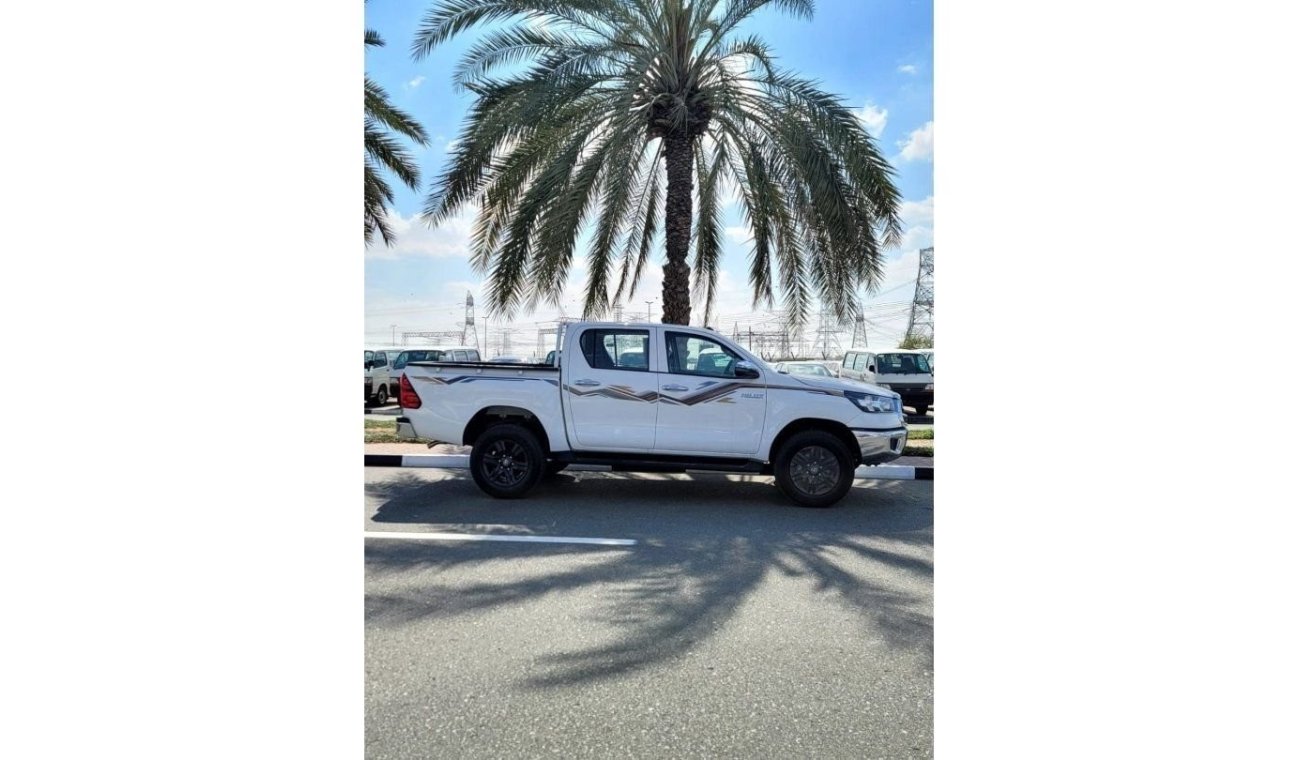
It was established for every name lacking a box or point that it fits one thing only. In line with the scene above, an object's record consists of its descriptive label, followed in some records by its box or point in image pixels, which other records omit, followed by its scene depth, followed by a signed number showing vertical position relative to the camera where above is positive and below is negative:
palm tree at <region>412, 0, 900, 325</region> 6.82 +2.41
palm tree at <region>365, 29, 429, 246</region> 8.98 +3.16
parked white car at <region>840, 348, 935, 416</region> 13.17 -0.03
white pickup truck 5.50 -0.30
